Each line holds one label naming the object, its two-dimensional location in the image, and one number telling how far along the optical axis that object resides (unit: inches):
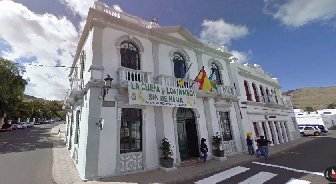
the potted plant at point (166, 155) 406.9
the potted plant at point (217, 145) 505.4
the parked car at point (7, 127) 1328.4
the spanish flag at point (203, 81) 508.4
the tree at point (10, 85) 1040.0
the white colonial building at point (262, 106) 705.6
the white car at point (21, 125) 1615.5
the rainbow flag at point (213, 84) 545.4
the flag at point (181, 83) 487.8
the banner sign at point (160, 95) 404.2
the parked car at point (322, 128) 1293.3
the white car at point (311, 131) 1247.4
